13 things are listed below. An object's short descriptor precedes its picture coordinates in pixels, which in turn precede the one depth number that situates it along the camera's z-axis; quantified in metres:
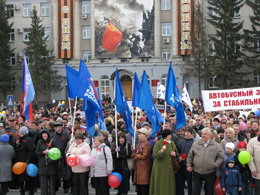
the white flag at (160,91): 21.17
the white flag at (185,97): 19.86
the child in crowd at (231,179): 8.22
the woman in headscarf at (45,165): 9.21
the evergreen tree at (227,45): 35.53
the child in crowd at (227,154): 8.47
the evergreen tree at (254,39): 35.91
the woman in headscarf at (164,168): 8.48
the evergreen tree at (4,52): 40.66
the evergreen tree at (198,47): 36.88
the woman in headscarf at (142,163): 9.02
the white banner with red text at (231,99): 13.54
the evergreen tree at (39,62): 39.38
